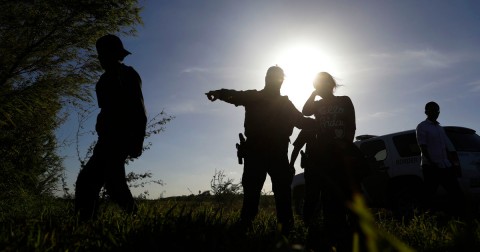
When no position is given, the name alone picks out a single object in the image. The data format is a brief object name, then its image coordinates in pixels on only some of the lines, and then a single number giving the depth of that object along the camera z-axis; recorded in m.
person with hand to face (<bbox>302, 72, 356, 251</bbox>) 3.41
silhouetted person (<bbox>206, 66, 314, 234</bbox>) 4.17
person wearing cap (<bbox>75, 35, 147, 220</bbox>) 3.43
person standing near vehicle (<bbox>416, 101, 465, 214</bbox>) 5.61
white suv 6.48
